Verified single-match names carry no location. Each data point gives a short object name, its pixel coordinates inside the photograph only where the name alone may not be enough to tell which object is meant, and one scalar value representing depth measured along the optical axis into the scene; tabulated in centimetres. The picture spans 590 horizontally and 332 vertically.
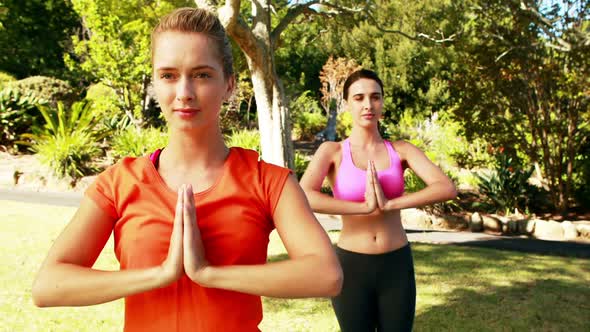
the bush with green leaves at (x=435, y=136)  1839
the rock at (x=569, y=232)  1086
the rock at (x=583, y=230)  1081
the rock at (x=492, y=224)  1163
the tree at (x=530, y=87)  1196
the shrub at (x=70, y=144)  1584
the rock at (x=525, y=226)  1135
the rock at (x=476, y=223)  1174
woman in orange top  133
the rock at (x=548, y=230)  1095
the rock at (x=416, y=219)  1205
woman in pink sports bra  323
